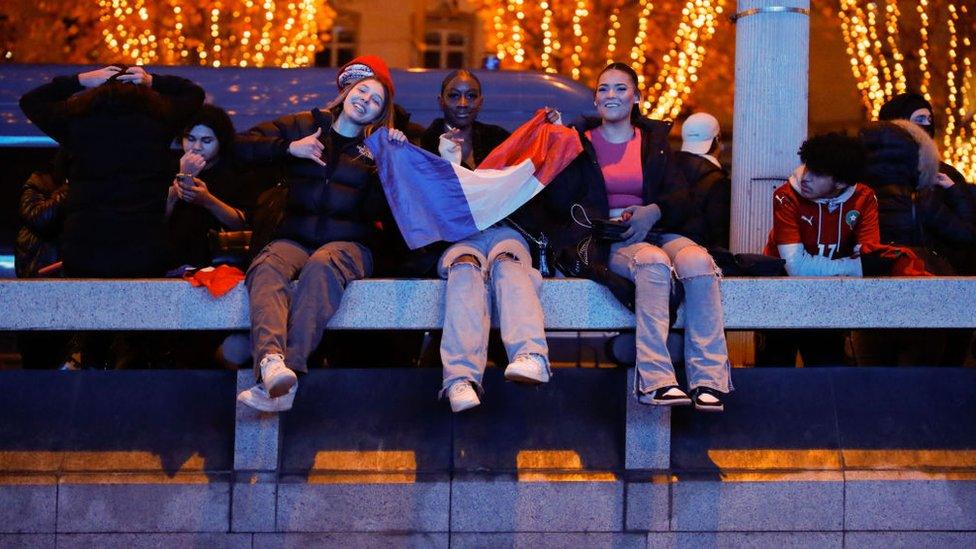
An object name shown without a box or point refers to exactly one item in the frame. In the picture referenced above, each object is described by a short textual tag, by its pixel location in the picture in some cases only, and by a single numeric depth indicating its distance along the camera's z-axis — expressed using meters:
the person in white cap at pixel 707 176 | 7.99
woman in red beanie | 6.68
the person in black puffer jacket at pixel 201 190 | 7.90
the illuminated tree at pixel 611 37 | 18.44
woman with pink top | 6.65
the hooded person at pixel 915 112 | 8.66
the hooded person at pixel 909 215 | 8.05
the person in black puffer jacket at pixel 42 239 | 8.28
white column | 8.76
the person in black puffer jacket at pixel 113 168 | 7.50
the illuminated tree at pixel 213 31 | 18.39
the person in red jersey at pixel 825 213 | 7.54
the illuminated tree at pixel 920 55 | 19.64
